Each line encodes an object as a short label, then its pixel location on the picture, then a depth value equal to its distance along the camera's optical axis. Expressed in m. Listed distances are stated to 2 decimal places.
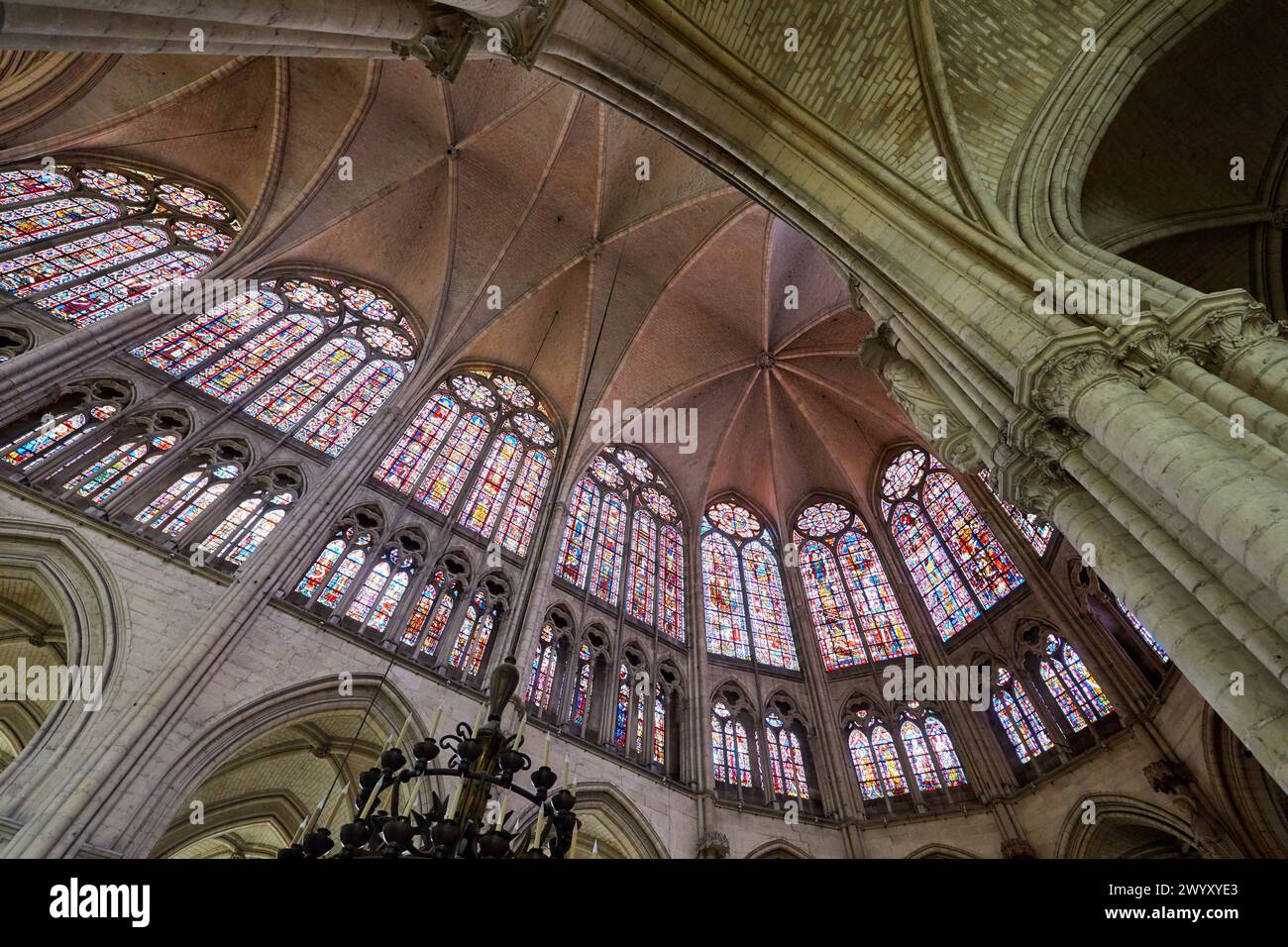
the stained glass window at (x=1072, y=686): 11.64
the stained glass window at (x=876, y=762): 13.03
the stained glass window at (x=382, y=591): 10.62
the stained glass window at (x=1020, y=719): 12.14
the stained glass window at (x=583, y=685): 11.99
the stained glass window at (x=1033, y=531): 13.38
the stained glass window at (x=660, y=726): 12.53
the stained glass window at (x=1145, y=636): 10.61
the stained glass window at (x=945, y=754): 12.66
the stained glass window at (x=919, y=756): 12.82
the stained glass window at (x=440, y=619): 10.98
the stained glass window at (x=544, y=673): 11.61
